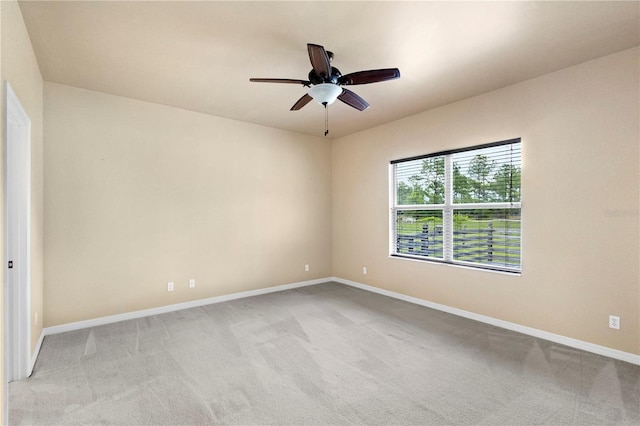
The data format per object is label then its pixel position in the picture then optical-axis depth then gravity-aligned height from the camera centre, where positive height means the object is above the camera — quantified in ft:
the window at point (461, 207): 11.86 +0.19
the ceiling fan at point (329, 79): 7.89 +3.55
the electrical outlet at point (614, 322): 9.25 -3.28
